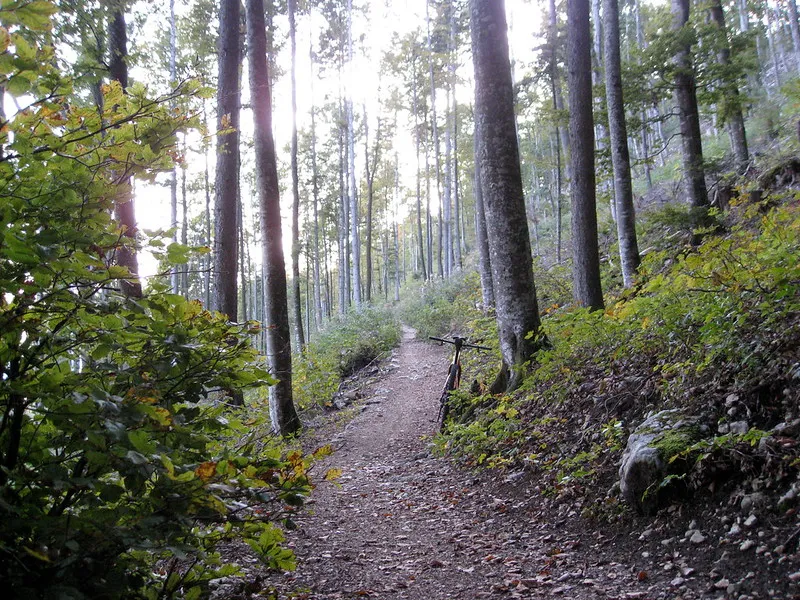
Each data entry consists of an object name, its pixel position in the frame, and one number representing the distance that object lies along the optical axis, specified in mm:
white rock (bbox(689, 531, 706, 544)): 3242
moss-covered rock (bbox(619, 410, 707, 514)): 3686
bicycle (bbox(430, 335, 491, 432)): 8297
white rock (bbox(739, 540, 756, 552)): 2958
